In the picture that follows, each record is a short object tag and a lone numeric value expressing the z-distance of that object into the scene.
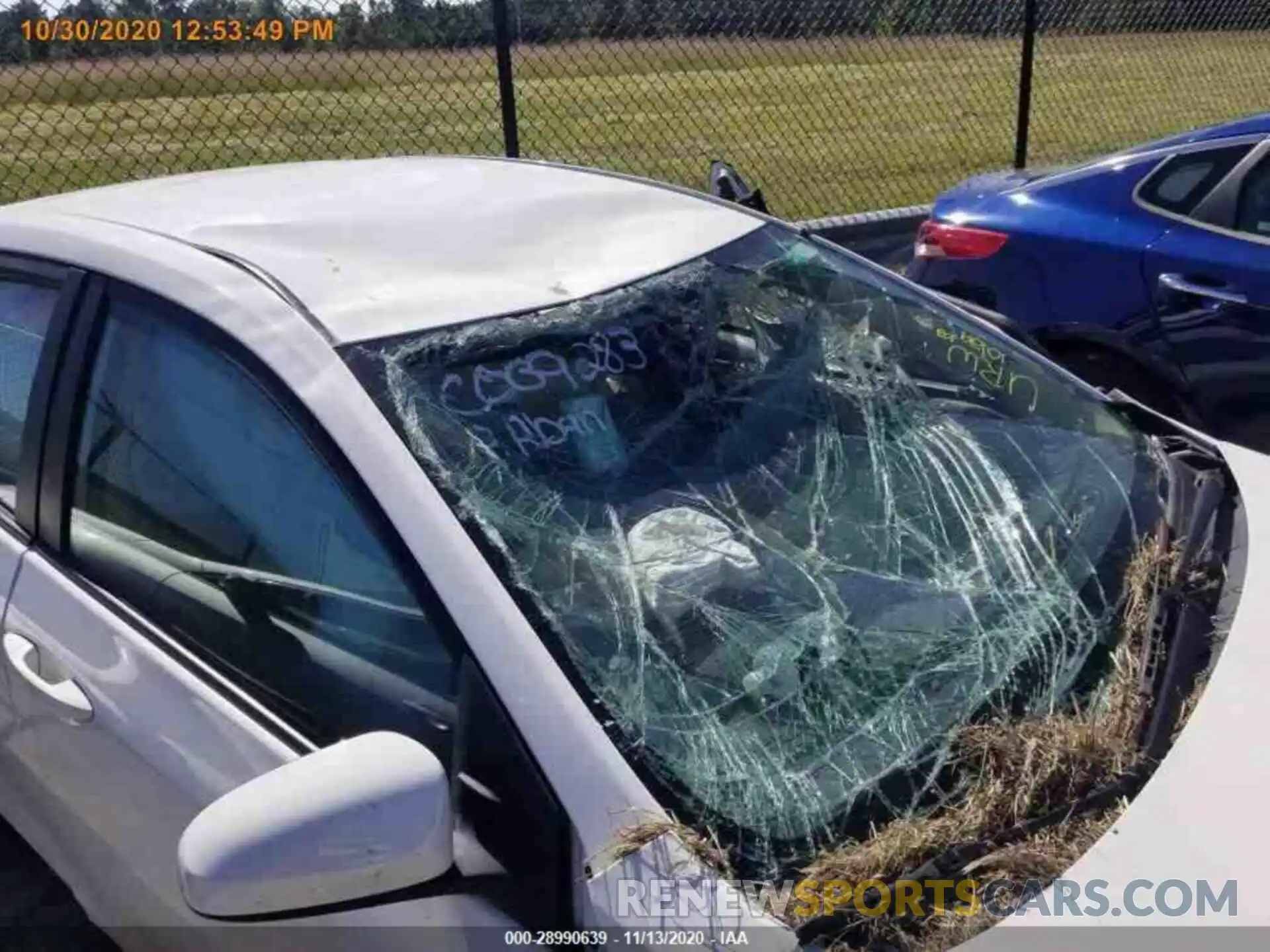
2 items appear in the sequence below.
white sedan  1.68
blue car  4.46
